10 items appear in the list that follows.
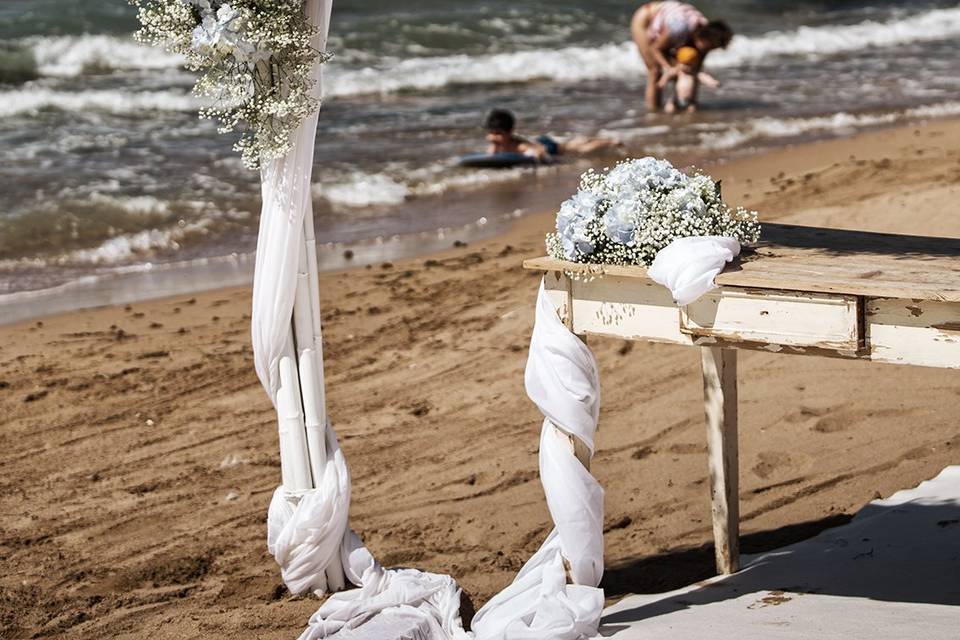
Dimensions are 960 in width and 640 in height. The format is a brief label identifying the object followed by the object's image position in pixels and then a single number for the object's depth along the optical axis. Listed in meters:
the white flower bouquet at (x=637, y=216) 6.77
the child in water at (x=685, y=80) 26.38
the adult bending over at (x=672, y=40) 26.84
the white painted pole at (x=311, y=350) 7.81
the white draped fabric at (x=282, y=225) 7.57
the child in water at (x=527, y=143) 21.43
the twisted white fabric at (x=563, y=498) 6.93
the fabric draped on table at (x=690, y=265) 6.37
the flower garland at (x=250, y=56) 7.12
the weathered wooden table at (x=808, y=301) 6.06
